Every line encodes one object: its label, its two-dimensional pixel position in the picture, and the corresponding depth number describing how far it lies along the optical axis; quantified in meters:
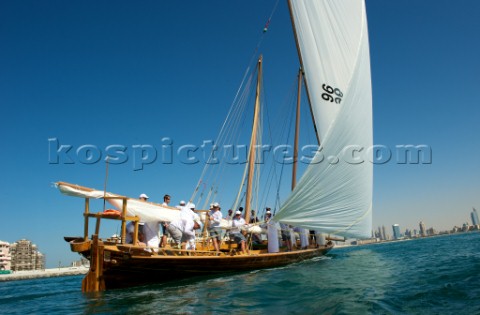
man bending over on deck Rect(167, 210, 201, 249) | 12.08
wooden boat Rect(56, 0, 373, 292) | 10.23
